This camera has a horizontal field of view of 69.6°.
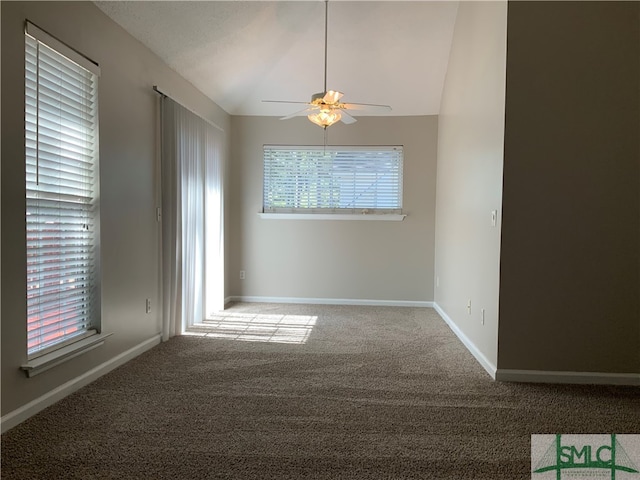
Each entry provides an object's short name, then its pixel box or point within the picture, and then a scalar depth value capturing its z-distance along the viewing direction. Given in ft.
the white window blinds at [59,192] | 8.45
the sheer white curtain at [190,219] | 13.78
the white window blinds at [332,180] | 20.47
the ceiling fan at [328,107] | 12.88
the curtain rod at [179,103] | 13.11
